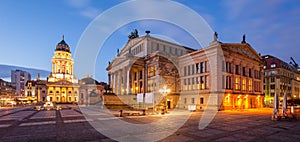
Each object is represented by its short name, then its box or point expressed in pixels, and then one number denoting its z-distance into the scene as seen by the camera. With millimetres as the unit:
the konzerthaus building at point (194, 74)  40938
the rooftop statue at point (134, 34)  69206
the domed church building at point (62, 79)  128400
